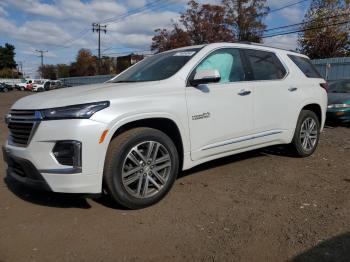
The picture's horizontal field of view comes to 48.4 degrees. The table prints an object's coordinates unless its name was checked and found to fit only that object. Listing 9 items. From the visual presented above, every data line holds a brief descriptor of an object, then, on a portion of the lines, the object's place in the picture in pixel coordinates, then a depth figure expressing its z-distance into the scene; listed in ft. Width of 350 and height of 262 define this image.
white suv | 11.76
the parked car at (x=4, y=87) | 172.65
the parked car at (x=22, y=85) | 199.60
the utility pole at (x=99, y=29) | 183.95
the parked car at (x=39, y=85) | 176.49
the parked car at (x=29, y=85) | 187.84
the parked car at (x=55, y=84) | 164.29
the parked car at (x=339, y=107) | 34.09
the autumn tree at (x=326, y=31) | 122.11
